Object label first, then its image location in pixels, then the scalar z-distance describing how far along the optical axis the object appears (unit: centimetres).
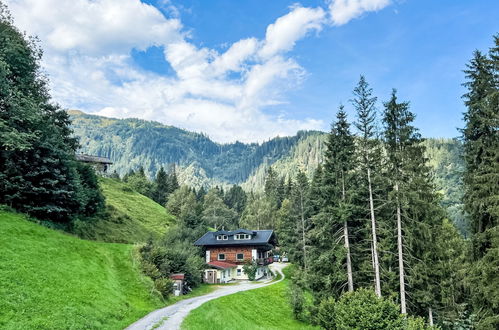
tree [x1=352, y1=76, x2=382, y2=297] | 2495
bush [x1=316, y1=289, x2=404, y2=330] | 1986
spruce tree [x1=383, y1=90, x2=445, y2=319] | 2330
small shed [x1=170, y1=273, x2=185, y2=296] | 3325
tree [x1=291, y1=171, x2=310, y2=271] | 5158
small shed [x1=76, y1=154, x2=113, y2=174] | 8218
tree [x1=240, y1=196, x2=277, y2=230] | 9556
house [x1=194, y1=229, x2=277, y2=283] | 5603
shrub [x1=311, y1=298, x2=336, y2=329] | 2555
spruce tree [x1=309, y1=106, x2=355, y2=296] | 2697
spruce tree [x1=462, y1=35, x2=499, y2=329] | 1789
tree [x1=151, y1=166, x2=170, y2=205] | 10301
